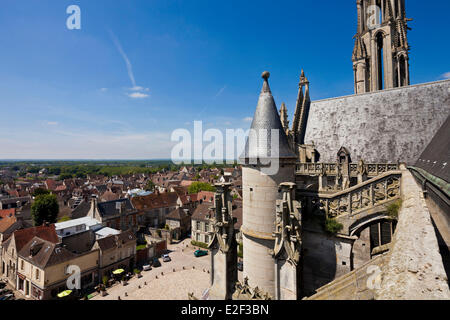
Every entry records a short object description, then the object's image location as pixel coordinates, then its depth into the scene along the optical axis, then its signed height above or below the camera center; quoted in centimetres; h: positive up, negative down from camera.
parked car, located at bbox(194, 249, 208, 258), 3793 -1636
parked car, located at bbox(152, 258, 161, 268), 3488 -1661
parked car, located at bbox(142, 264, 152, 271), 3362 -1660
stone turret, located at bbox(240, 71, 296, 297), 774 -94
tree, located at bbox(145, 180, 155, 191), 8922 -1085
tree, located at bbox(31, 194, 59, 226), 4884 -1089
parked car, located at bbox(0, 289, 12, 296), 2883 -1731
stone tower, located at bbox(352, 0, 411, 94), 3052 +1568
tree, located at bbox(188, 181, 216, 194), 7200 -900
